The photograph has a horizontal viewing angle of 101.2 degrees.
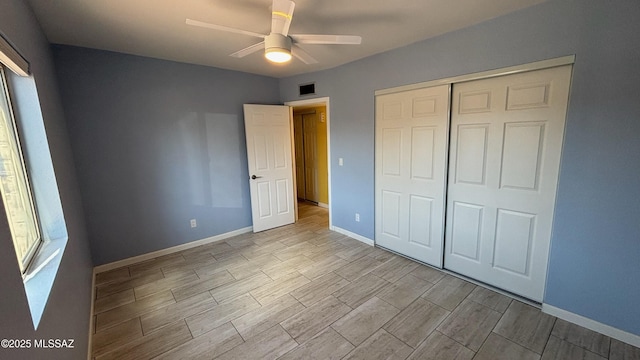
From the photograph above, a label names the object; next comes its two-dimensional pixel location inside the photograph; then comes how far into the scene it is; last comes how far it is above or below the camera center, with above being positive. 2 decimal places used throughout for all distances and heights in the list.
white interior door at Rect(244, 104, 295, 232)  3.96 -0.30
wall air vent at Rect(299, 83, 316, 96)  3.93 +0.83
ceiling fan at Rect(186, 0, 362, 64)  1.60 +0.75
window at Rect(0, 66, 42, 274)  1.38 -0.19
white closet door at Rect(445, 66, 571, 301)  2.05 -0.32
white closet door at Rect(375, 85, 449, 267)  2.71 -0.33
